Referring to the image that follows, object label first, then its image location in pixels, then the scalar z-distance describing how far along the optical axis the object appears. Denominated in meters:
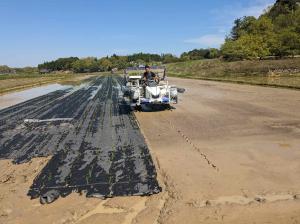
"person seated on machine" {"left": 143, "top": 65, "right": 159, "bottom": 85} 9.80
